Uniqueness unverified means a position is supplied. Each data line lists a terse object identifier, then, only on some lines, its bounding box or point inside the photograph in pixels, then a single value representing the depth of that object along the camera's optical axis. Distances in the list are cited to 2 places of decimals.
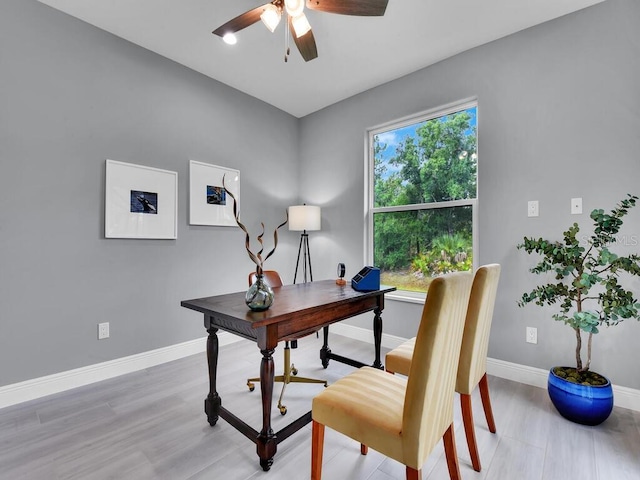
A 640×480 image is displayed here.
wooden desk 1.48
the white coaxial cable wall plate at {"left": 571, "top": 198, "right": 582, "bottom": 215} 2.17
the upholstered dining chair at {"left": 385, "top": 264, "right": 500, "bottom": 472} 1.46
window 2.78
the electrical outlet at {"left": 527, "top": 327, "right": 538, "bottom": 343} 2.34
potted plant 1.76
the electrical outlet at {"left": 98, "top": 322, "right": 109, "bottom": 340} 2.43
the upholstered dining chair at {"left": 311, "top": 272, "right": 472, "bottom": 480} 1.01
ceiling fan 1.67
